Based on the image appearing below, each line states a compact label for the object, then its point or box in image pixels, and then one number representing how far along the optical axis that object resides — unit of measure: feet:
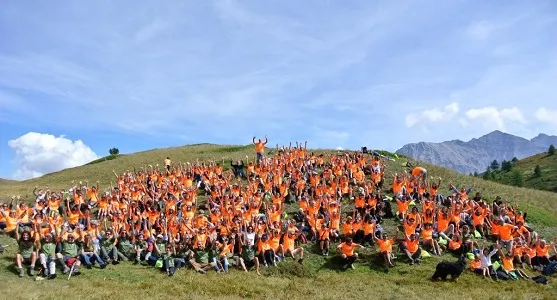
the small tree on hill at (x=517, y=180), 394.87
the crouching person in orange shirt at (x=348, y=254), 62.69
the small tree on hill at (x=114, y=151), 252.30
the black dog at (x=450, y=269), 56.34
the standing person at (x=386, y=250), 61.93
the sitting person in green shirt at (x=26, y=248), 55.77
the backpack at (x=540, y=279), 57.52
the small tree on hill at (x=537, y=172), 463.95
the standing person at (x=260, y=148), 111.24
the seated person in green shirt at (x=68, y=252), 56.18
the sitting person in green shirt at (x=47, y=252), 54.48
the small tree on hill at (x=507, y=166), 538.47
